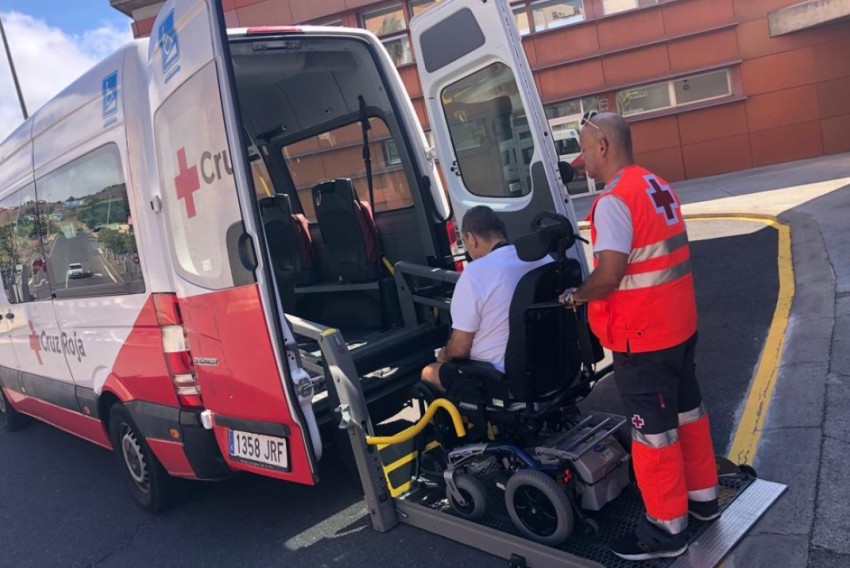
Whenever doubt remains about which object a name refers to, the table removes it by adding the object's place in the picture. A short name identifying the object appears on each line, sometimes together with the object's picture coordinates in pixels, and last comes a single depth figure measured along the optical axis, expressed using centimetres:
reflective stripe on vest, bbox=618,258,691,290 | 277
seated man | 338
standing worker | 276
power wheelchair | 305
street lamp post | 1833
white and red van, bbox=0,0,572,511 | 326
